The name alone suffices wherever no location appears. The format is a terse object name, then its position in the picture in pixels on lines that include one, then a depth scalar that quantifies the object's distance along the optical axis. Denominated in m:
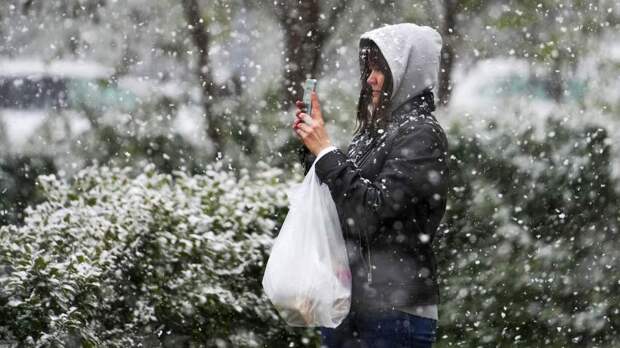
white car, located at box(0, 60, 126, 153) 17.59
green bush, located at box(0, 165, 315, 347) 9.16
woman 5.55
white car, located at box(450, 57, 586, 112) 17.87
